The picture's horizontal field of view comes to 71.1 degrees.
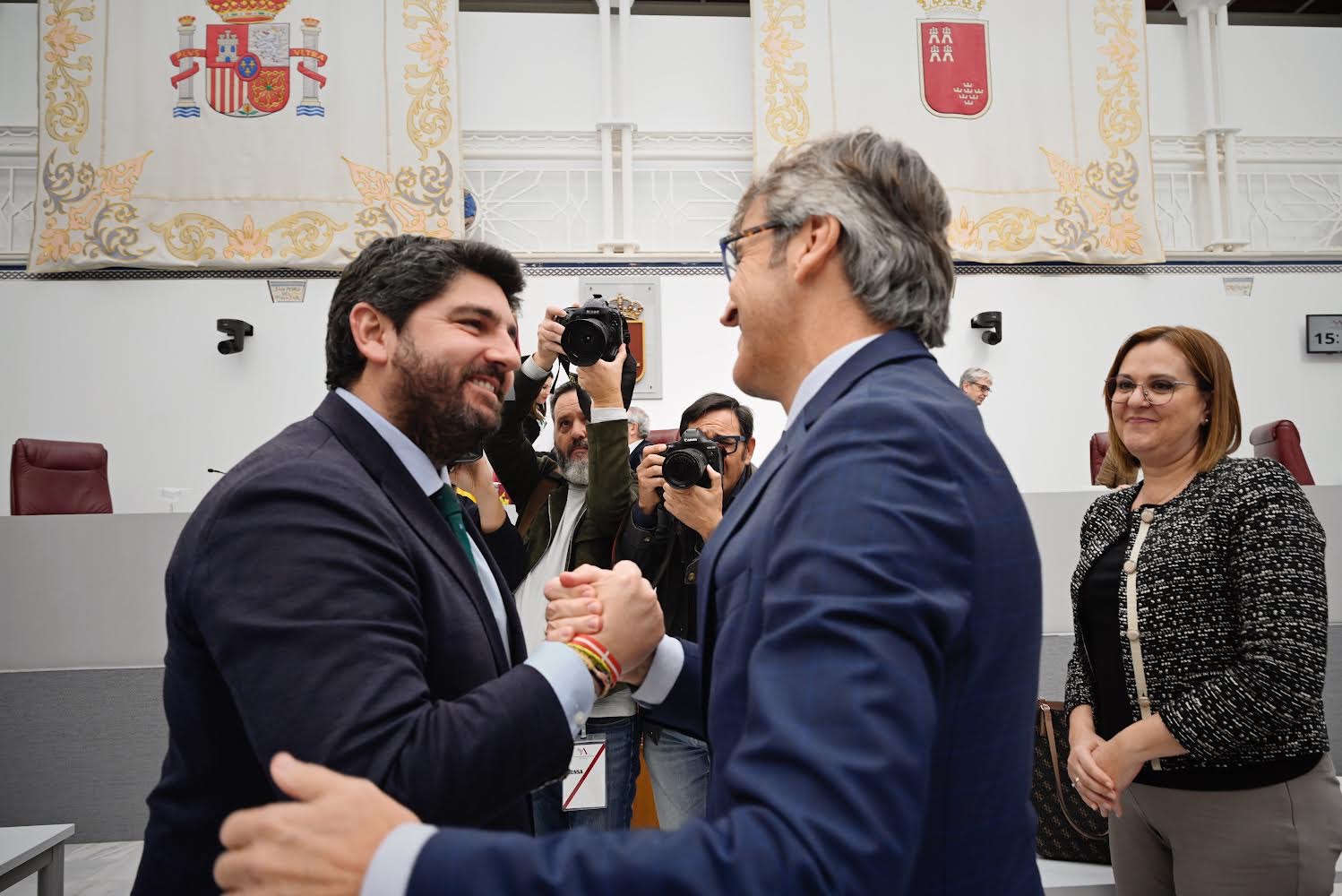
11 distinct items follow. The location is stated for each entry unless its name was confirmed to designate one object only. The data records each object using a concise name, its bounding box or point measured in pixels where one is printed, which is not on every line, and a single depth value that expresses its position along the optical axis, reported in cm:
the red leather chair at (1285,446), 549
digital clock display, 727
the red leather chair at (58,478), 511
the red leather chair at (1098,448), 592
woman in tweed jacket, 156
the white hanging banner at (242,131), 640
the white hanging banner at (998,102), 681
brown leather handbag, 222
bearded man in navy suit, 85
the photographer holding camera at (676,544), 223
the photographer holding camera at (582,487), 220
